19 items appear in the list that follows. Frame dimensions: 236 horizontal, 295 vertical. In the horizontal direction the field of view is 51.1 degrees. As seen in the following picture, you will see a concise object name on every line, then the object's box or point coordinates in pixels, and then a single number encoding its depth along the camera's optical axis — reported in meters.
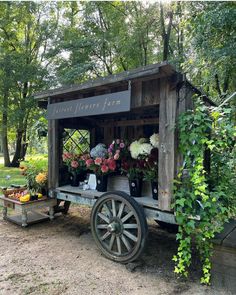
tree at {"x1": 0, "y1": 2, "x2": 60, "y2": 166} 11.84
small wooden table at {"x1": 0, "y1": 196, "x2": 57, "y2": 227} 3.75
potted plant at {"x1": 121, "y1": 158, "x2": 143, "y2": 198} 2.99
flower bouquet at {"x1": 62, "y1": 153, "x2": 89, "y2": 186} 3.83
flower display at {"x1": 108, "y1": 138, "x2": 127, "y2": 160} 3.39
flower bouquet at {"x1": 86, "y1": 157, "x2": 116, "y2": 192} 3.24
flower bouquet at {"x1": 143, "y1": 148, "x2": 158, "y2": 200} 2.83
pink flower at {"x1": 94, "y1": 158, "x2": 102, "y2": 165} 3.28
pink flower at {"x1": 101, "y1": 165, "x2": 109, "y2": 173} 3.21
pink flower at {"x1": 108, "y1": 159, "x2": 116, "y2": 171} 3.24
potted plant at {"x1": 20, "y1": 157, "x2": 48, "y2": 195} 4.04
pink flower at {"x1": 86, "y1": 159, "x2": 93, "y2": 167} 3.41
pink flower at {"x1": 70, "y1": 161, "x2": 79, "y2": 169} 3.79
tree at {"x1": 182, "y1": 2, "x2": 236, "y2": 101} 4.79
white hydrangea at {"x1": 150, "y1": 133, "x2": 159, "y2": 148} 2.94
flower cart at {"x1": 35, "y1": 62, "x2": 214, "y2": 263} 2.52
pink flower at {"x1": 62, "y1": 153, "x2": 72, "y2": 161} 3.94
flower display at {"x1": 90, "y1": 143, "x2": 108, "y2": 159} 3.45
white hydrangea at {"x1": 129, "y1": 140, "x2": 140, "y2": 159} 3.05
